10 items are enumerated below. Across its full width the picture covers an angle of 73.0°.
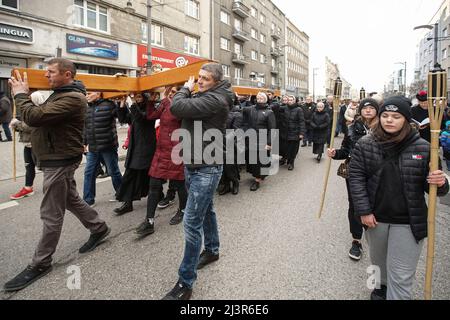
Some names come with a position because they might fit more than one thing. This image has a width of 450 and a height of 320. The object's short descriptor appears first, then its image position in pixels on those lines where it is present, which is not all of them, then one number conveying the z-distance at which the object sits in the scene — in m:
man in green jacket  2.83
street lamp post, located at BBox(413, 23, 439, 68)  13.98
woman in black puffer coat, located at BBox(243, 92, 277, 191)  6.43
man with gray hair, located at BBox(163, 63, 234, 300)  2.51
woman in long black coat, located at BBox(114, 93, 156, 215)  4.20
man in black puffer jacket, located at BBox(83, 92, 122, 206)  4.86
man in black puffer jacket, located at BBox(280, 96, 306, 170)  8.40
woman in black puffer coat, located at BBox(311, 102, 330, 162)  9.36
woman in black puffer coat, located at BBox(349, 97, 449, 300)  2.15
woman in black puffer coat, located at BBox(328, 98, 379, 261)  3.10
